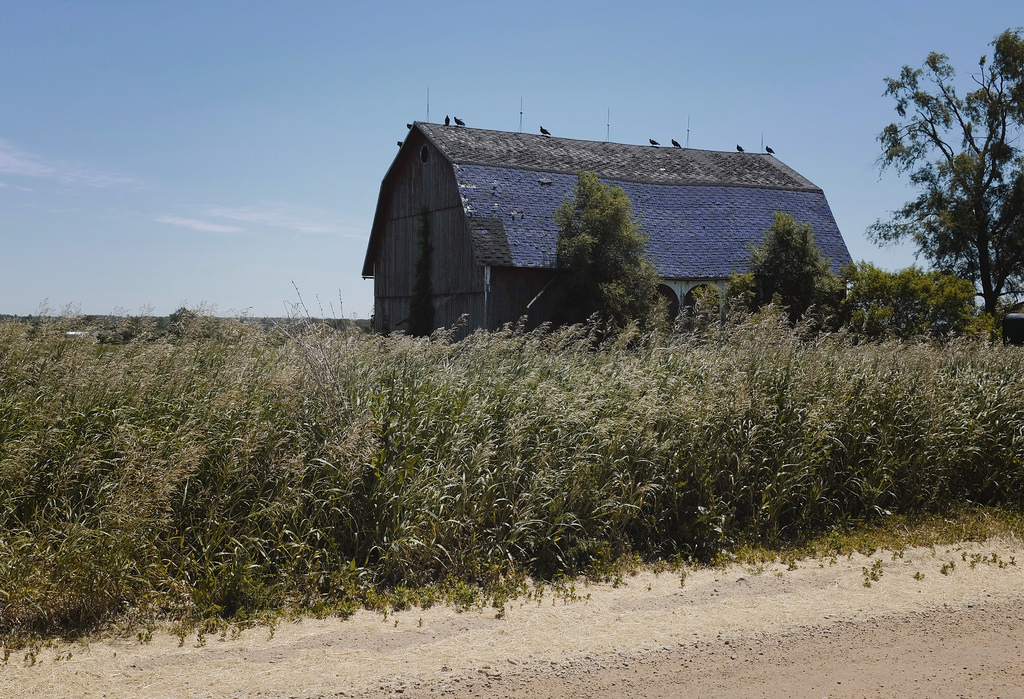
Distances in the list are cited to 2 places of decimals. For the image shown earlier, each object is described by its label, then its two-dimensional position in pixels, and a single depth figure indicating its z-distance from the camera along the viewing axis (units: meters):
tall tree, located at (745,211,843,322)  29.50
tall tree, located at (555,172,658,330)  26.63
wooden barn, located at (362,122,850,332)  27.73
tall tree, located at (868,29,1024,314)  35.00
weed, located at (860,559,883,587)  6.65
